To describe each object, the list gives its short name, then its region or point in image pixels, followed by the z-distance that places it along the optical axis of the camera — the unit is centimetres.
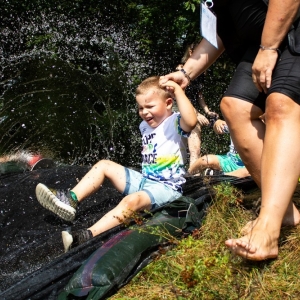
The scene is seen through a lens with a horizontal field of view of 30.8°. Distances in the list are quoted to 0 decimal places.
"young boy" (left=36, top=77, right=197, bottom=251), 341
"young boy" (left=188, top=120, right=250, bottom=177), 472
